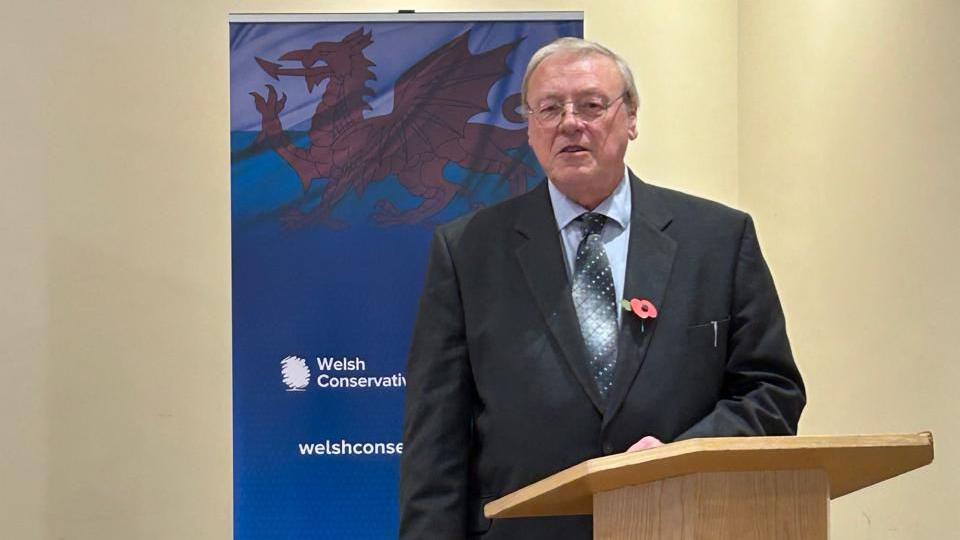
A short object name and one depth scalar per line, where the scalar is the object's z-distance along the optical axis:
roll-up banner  6.77
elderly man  4.08
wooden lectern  2.92
